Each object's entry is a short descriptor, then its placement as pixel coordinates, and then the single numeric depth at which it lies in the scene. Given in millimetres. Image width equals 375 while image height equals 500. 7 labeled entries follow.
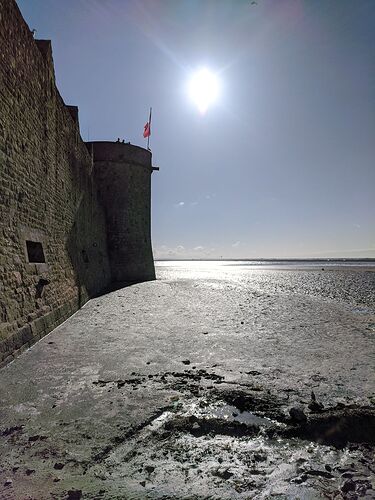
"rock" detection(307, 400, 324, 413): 3754
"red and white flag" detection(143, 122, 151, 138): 25064
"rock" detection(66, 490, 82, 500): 2410
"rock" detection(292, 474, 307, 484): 2592
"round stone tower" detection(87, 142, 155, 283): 21266
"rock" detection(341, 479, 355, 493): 2470
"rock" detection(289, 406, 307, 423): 3557
